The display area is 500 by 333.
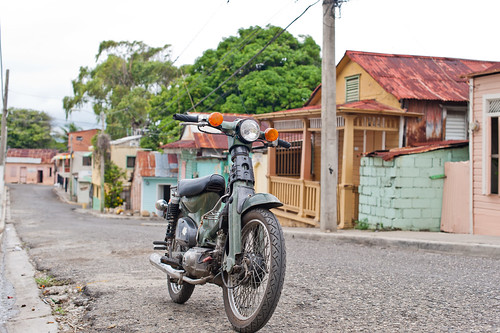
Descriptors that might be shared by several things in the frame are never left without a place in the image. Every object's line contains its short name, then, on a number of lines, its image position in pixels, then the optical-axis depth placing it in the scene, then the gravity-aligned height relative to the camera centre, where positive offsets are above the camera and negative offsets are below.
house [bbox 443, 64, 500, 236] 11.45 +0.30
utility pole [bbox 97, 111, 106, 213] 37.88 +1.46
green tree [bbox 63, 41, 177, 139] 47.75 +7.89
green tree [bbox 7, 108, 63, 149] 77.25 +6.21
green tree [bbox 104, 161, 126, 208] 40.62 -1.05
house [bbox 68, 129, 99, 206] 54.34 +0.74
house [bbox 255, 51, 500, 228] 14.20 +1.61
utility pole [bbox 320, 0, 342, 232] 12.52 +1.14
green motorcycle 3.82 -0.51
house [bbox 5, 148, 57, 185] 76.25 +0.72
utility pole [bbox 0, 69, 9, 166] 34.88 +3.48
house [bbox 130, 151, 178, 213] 35.72 -0.16
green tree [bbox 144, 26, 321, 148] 30.53 +5.54
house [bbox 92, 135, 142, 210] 41.94 +1.33
